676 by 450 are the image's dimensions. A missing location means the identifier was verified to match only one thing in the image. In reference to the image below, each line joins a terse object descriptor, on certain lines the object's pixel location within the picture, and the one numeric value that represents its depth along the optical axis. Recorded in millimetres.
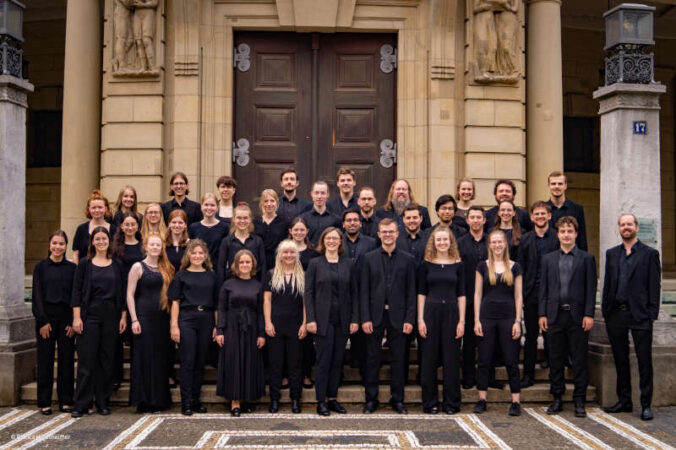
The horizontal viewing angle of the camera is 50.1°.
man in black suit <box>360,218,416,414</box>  7488
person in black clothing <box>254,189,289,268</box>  8195
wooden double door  11570
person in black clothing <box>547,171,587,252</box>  8180
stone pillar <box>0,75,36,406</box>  8055
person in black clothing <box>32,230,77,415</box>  7590
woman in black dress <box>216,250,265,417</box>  7418
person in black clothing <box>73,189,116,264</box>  8016
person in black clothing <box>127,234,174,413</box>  7469
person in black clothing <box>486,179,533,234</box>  8203
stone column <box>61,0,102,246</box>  10953
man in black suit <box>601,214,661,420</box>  7480
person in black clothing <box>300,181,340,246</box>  8133
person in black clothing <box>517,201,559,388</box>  7949
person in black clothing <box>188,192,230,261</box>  8102
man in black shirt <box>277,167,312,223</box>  8383
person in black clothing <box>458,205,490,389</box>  7863
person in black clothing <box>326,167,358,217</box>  8297
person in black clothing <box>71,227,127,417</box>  7457
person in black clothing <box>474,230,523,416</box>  7469
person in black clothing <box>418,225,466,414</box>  7477
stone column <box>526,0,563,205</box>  11266
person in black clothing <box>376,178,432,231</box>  8195
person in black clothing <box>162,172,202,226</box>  8500
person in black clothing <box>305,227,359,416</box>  7410
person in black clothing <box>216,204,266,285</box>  7695
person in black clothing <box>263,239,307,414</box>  7480
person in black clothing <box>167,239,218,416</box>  7444
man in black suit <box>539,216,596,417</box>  7480
